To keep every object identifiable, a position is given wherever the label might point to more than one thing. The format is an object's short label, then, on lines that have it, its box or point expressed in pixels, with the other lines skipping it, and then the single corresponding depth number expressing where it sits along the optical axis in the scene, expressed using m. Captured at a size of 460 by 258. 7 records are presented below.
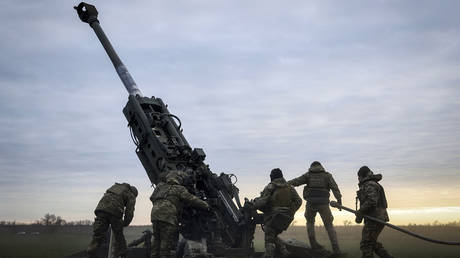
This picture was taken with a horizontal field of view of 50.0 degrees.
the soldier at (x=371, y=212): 9.69
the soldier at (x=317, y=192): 11.50
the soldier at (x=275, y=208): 9.88
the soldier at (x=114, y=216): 10.34
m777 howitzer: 10.20
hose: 8.80
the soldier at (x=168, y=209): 9.48
